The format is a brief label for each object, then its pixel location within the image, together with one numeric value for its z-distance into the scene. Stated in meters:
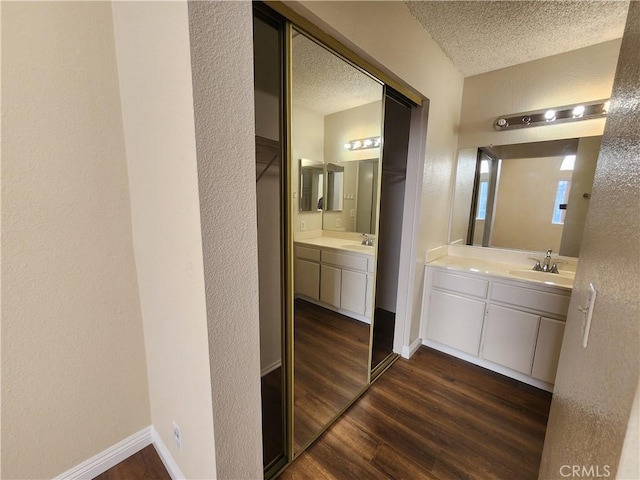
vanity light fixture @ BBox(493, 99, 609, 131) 1.91
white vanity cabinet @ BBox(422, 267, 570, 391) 1.85
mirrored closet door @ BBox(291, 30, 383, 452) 1.42
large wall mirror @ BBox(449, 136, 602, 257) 2.08
